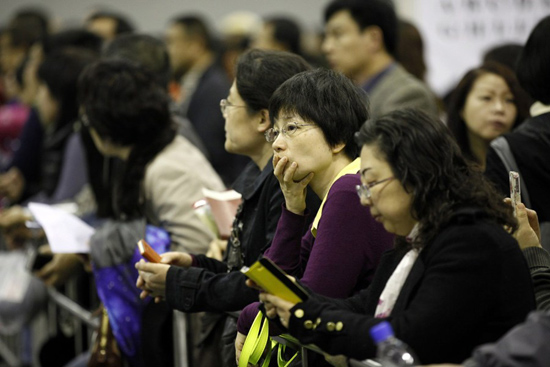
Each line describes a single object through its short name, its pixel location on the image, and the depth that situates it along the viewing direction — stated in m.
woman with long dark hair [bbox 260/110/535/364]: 4.98
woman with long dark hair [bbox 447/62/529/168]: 9.26
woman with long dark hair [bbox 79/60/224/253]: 9.09
